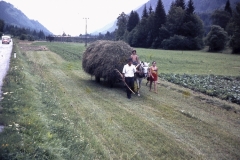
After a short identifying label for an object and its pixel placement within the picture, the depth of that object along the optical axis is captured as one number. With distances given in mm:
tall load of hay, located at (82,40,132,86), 15602
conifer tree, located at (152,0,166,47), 73125
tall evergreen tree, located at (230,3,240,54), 52188
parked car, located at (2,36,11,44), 51666
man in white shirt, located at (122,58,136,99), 13984
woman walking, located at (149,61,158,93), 15365
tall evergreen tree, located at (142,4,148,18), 84125
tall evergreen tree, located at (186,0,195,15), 70175
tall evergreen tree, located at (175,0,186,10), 78625
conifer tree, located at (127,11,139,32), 89619
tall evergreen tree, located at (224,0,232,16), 81562
